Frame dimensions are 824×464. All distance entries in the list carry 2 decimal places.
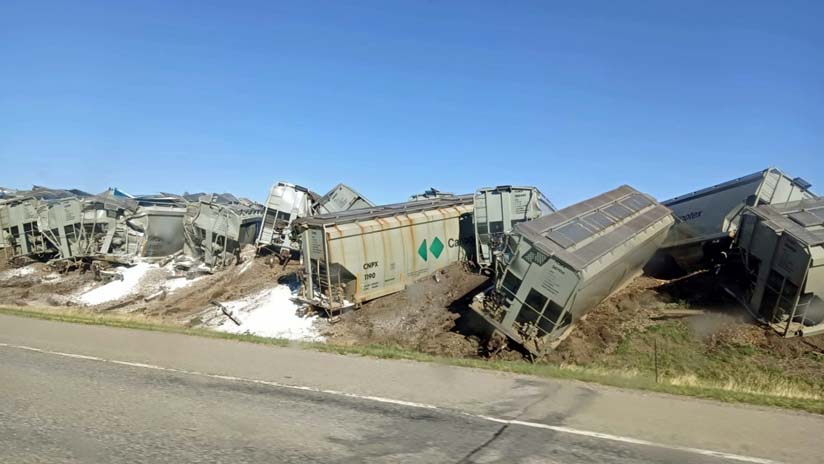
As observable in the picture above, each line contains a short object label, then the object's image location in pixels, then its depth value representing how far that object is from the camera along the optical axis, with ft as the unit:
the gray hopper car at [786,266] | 42.04
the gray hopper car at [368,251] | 63.87
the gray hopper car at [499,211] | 68.28
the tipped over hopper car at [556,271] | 43.73
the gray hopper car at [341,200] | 89.71
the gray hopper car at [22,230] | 101.71
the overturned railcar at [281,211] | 88.43
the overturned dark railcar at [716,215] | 57.26
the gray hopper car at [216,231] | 89.10
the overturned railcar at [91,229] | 96.73
